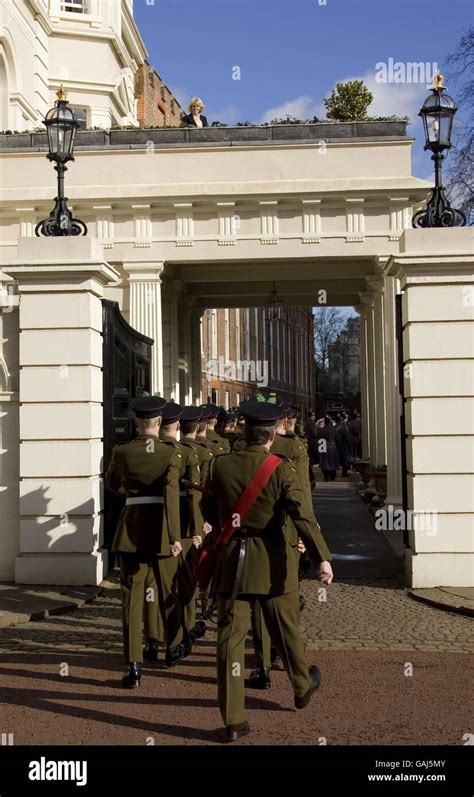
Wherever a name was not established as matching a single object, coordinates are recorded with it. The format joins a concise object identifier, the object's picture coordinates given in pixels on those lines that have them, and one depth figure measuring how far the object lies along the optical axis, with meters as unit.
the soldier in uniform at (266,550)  5.94
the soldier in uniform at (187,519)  7.85
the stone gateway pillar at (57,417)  10.68
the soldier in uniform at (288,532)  6.81
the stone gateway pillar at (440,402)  10.33
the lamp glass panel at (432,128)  11.05
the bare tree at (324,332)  87.56
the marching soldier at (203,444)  9.08
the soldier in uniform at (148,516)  7.20
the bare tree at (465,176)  21.88
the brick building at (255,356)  41.22
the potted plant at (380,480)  19.30
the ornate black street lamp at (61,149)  11.39
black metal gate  11.60
